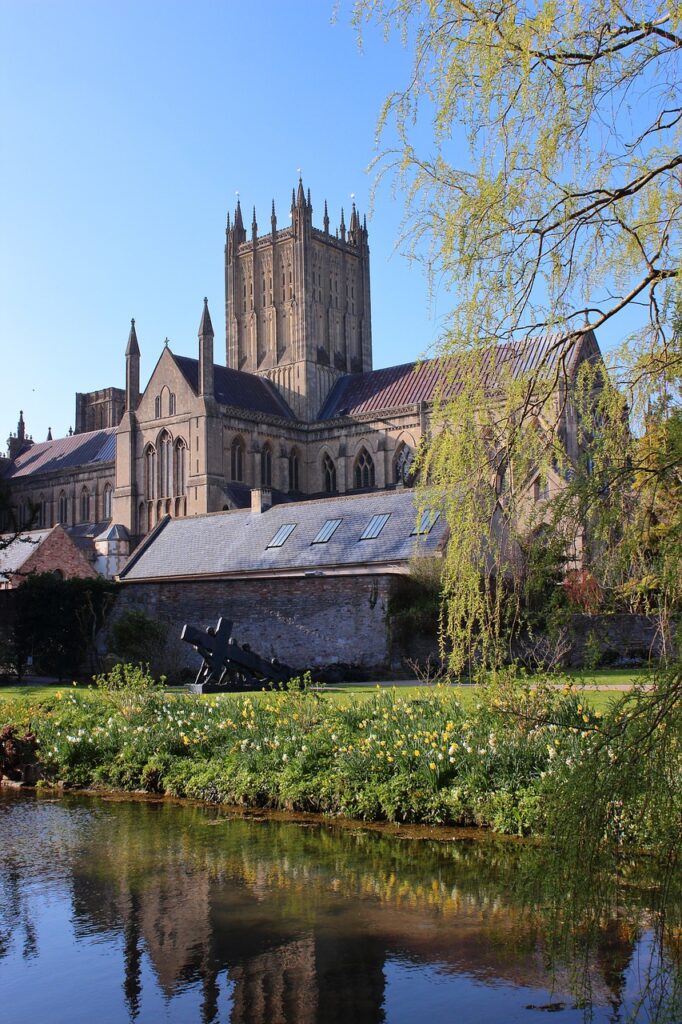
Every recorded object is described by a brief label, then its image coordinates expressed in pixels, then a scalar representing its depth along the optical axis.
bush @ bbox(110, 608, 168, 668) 27.25
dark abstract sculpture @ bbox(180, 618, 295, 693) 20.73
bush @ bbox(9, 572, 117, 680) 28.09
